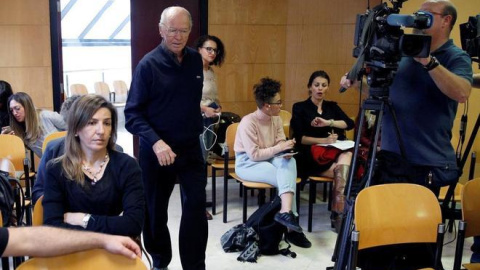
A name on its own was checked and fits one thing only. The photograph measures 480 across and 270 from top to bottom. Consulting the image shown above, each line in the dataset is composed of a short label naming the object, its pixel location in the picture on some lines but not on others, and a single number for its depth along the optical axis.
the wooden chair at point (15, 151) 3.58
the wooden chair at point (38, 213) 2.09
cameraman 2.34
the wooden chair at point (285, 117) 4.71
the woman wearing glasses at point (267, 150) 3.59
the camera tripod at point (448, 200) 2.60
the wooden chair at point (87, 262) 1.52
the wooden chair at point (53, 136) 3.53
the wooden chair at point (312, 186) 3.88
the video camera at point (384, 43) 2.07
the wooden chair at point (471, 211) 2.21
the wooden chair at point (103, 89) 7.62
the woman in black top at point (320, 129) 3.91
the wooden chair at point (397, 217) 2.09
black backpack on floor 3.42
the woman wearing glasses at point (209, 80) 4.14
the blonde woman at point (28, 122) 4.05
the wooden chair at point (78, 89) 6.47
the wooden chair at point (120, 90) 8.02
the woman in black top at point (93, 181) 2.02
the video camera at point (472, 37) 2.46
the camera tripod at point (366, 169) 2.24
